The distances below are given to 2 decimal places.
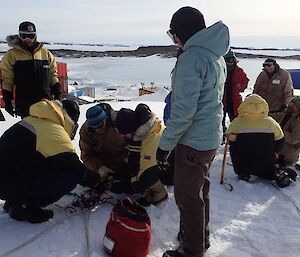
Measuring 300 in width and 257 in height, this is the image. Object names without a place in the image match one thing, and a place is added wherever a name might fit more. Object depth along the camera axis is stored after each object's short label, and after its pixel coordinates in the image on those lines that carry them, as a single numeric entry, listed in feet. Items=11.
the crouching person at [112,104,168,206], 9.78
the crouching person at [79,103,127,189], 11.23
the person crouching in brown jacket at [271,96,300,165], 13.99
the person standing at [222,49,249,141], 17.39
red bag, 8.18
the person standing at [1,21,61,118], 13.03
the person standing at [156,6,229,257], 7.00
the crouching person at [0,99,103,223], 8.92
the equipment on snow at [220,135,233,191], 12.41
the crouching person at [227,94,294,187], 12.02
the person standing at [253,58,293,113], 17.12
